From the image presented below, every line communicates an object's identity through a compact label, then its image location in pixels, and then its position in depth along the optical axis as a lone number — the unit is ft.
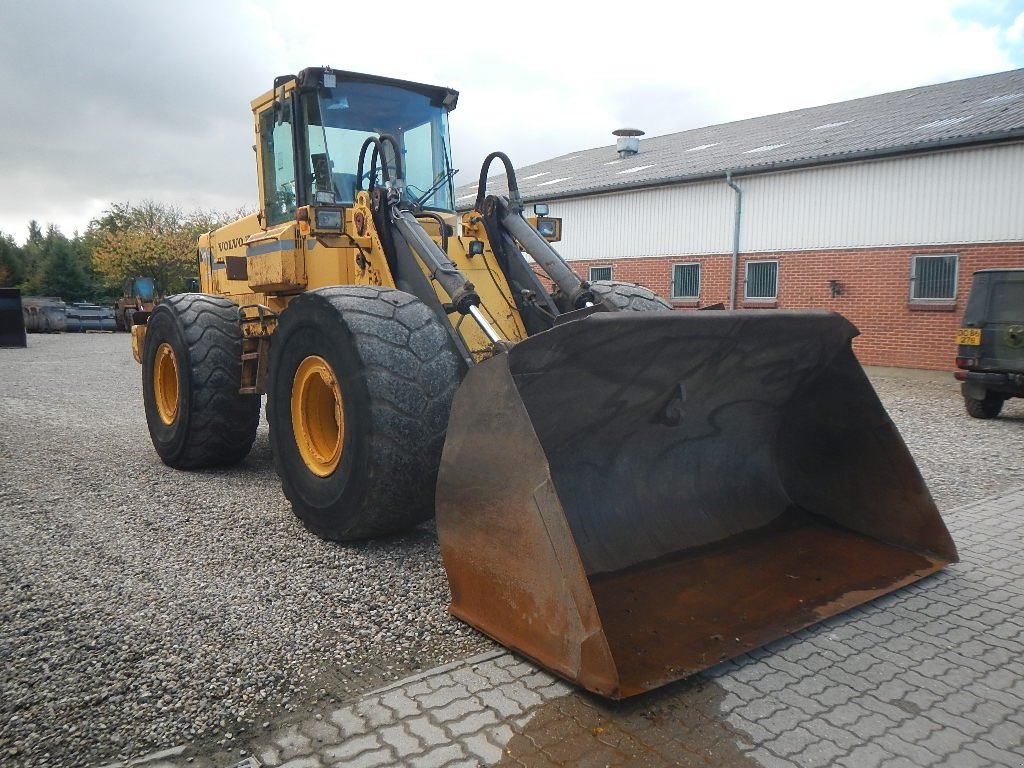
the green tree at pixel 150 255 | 122.93
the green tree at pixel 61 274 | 142.41
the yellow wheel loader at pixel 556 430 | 10.12
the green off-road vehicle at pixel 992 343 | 30.25
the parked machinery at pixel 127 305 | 98.05
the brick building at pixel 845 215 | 46.68
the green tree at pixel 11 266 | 143.95
